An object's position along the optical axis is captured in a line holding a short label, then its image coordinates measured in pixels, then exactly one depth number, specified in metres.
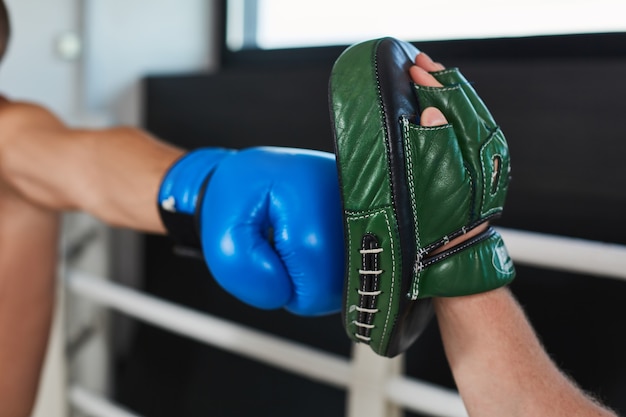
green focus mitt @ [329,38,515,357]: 0.53
